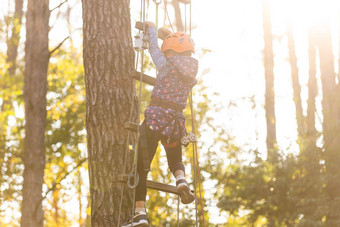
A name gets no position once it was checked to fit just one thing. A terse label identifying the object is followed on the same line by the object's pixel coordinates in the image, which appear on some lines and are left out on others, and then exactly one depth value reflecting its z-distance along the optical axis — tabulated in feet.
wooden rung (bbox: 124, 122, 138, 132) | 36.11
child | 36.52
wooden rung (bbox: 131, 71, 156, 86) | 36.90
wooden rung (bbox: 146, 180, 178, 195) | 35.99
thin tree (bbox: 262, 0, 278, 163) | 106.90
